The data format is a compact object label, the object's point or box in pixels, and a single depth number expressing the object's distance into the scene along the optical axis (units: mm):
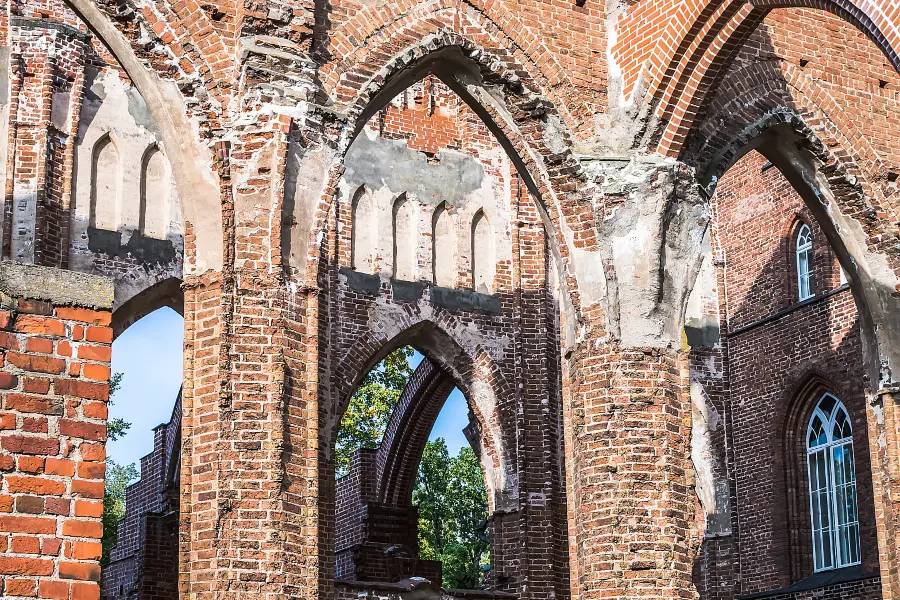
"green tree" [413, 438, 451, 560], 32250
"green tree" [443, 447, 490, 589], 31594
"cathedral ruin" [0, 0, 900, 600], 9250
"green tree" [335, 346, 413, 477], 27344
